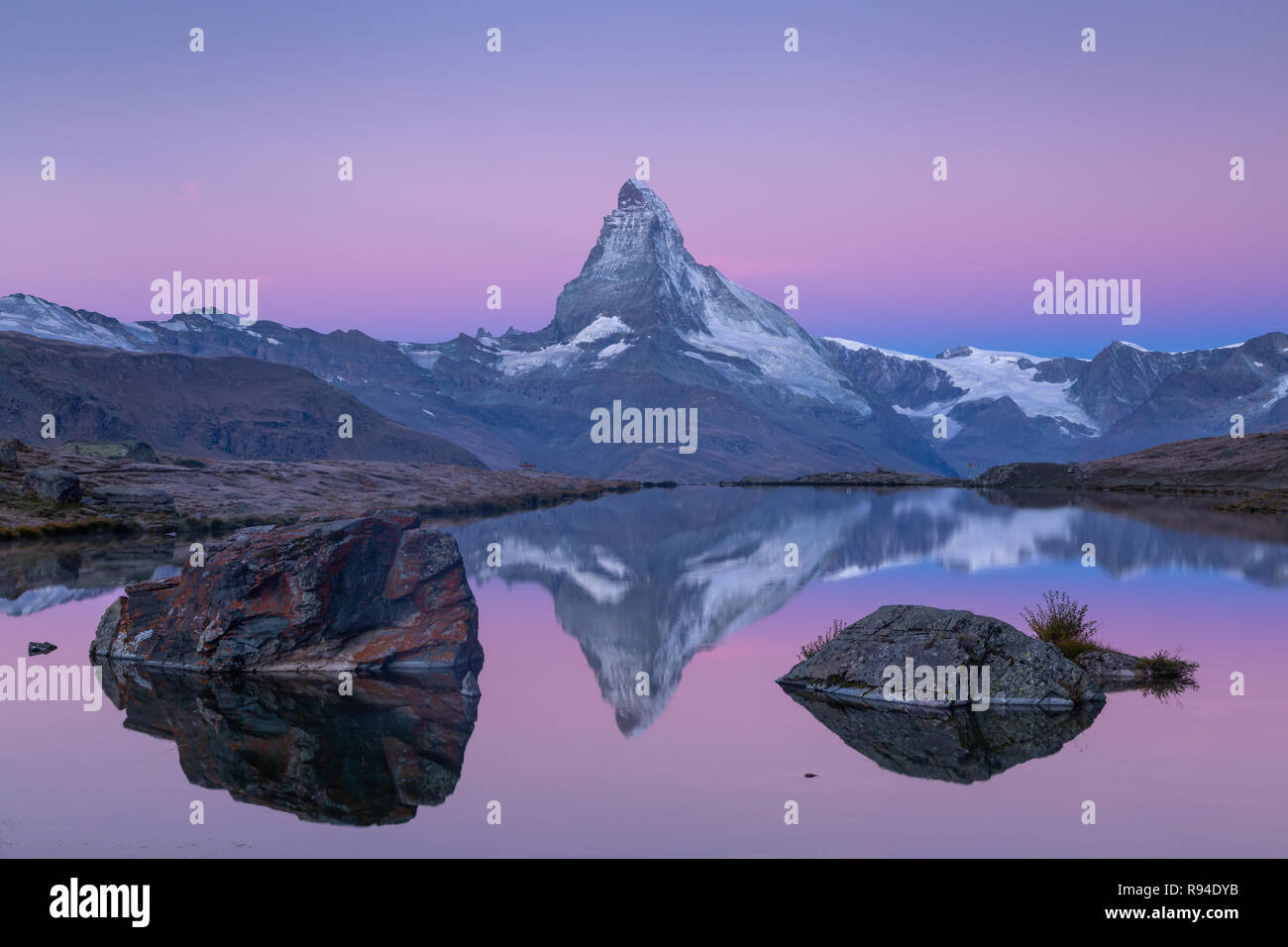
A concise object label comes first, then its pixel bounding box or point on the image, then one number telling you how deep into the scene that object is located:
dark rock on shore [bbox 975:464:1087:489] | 188.00
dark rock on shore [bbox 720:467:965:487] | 195.50
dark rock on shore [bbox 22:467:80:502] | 85.88
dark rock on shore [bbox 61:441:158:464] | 128.00
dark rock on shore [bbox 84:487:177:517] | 87.88
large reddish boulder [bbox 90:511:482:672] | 27.42
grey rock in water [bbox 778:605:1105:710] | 23.30
